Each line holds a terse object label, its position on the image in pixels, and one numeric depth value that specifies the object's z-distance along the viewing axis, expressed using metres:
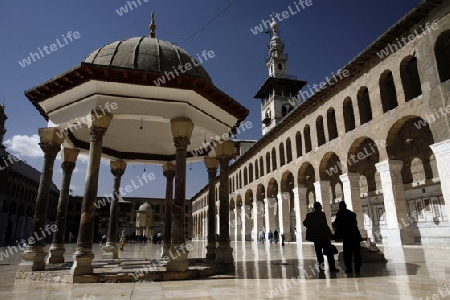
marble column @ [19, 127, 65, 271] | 6.96
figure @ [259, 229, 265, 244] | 27.62
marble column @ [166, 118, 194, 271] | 6.15
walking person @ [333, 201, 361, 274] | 6.30
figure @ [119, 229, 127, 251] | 17.80
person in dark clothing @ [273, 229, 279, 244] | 24.21
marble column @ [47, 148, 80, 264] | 8.59
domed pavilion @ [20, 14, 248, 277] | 6.53
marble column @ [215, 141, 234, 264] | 8.16
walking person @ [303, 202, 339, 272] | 6.45
